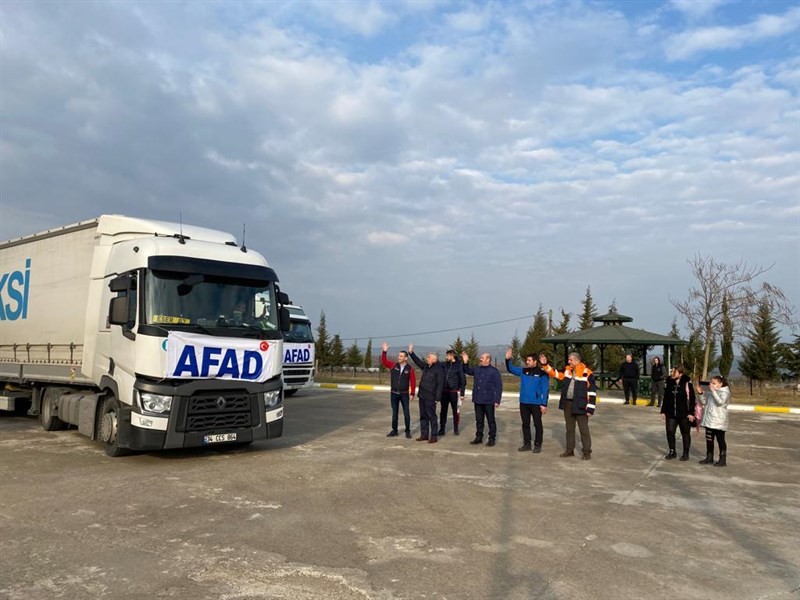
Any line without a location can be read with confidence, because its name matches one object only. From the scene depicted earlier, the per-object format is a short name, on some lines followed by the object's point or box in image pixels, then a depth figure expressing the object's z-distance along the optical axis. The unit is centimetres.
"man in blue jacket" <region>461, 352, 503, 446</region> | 1069
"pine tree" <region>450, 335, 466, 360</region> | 5109
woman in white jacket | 934
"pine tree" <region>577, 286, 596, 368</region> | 4053
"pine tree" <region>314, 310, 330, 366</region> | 5148
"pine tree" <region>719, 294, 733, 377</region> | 2573
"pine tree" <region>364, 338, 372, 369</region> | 5970
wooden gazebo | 2138
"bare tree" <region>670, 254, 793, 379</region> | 2525
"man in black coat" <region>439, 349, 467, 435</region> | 1184
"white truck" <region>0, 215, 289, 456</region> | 835
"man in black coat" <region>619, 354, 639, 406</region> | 1980
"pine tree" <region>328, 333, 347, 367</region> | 5275
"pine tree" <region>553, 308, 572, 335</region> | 4303
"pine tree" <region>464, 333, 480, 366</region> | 5058
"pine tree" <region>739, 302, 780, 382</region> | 4316
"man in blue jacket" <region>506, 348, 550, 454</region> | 1018
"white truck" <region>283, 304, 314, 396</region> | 1964
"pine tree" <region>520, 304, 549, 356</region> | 4378
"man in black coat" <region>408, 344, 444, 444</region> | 1111
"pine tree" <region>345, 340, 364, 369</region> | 5478
